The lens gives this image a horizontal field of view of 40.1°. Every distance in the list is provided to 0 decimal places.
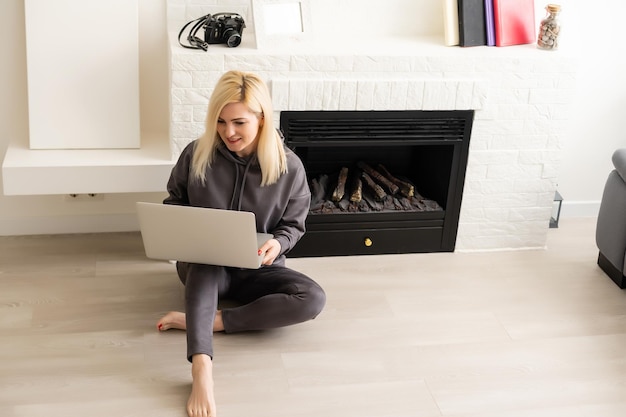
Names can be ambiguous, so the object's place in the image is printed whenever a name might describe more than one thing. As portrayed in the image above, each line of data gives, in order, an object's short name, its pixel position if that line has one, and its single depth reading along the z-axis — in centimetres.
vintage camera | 315
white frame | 314
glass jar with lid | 336
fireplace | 332
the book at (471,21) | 337
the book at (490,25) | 338
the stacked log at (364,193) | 352
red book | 341
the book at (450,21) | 338
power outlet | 351
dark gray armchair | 332
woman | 274
